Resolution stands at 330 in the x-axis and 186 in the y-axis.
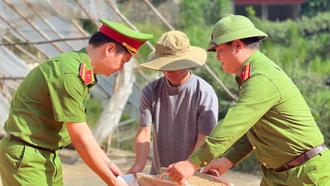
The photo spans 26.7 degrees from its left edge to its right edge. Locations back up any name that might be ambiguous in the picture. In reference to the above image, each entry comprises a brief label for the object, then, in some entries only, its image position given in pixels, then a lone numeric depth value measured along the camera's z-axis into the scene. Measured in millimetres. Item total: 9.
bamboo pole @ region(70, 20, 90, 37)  8760
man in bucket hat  4016
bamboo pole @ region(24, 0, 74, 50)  8758
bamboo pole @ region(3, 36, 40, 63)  10285
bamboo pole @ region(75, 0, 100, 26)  7593
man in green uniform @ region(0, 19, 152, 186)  3268
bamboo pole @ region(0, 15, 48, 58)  8301
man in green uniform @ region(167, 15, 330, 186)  3209
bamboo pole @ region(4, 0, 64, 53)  7951
